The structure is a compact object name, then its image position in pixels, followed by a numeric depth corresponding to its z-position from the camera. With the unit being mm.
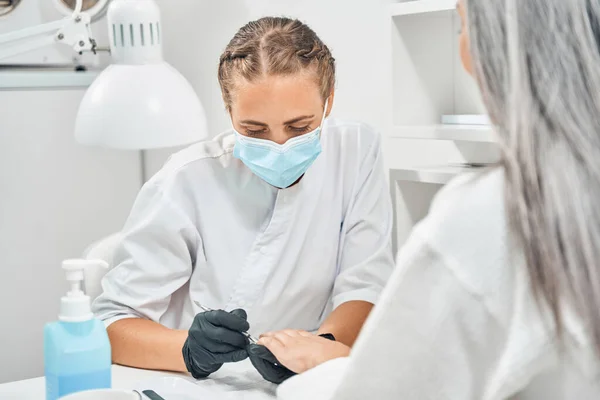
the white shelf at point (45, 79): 2307
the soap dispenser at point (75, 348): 930
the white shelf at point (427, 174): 1589
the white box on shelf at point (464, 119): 1522
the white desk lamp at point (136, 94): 1740
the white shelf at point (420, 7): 1470
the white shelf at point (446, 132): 1451
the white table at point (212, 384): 1117
